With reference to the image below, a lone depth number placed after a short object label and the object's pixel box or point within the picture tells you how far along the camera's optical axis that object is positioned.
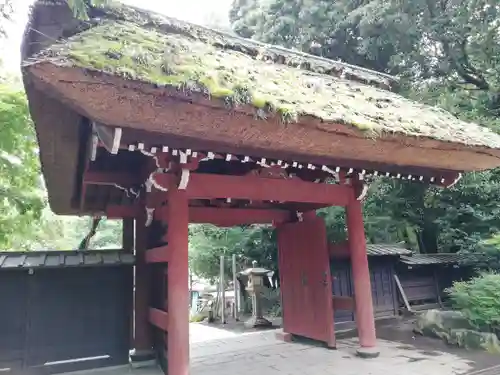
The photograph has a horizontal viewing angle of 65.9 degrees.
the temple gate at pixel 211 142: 3.14
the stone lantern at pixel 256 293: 8.89
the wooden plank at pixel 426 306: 8.91
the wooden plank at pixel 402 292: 8.70
